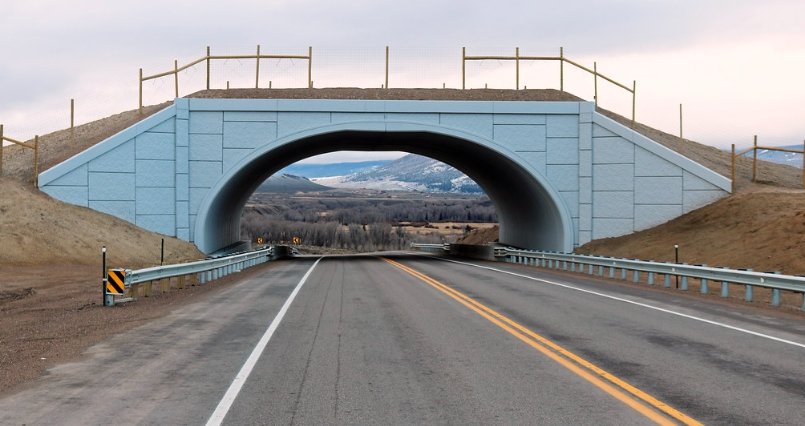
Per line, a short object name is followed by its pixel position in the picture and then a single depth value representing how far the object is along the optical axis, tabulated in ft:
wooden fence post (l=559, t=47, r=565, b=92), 131.44
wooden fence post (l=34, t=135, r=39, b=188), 111.45
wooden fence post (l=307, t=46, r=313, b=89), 129.70
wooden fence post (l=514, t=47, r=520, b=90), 131.64
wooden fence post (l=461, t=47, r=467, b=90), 131.75
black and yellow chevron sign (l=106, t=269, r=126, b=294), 53.78
